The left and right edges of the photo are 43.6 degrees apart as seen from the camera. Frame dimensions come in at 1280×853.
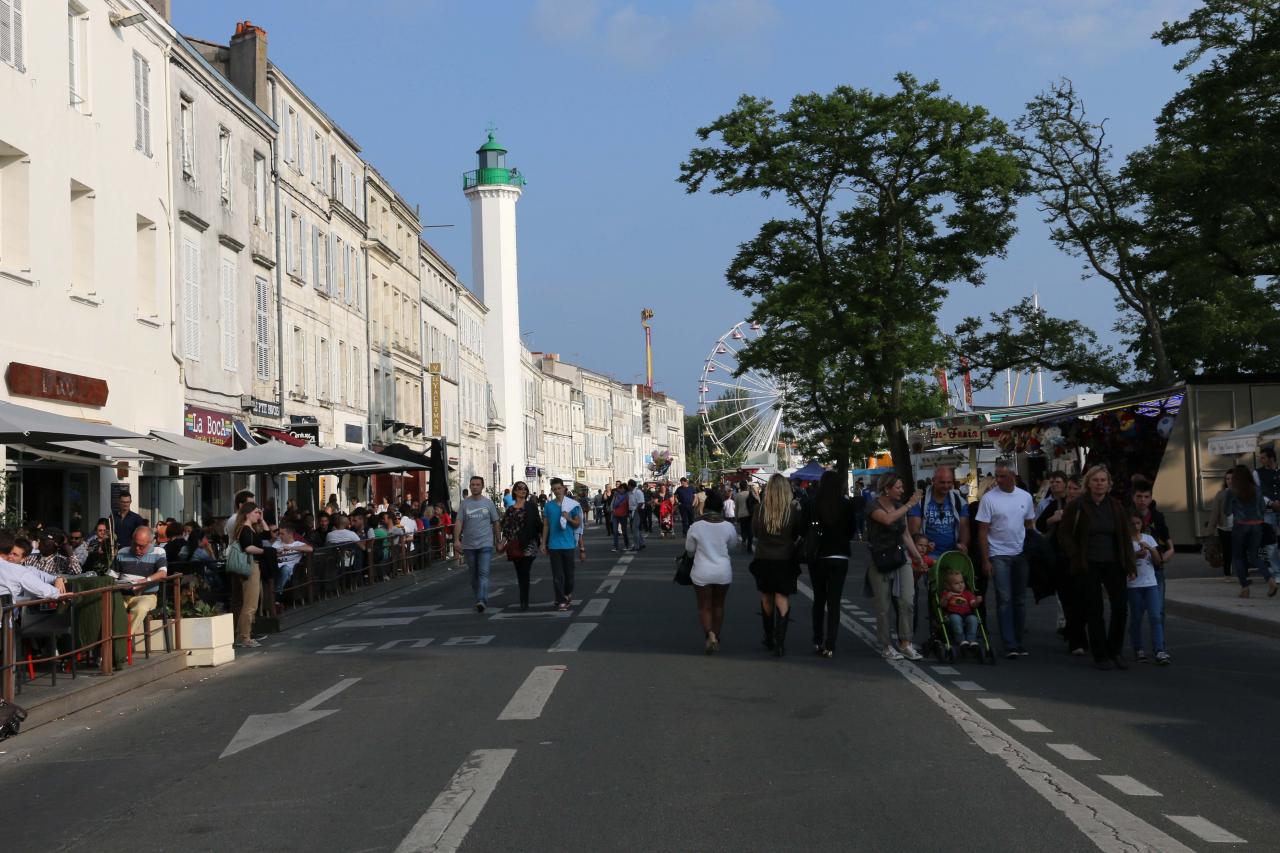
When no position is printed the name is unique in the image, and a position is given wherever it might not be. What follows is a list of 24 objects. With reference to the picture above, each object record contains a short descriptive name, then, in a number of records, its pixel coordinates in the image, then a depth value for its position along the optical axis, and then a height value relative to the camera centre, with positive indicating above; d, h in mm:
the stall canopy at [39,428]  15062 +1232
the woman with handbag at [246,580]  17641 -380
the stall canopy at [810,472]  52138 +1748
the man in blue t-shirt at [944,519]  14109 +11
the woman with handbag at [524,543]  20484 -91
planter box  15375 -901
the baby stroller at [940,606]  13703 -725
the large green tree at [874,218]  38656 +7561
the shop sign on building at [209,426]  31594 +2474
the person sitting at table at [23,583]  12883 -237
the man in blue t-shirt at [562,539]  20516 -69
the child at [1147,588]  13461 -639
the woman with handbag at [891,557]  13820 -302
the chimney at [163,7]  32062 +11027
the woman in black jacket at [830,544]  14133 -175
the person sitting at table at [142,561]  16297 -114
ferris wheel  77812 +5237
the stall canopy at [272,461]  24500 +1306
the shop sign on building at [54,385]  22692 +2509
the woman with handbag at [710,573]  14547 -406
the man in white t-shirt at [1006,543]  13969 -216
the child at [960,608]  13609 -756
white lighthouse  84125 +14416
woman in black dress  14281 -273
